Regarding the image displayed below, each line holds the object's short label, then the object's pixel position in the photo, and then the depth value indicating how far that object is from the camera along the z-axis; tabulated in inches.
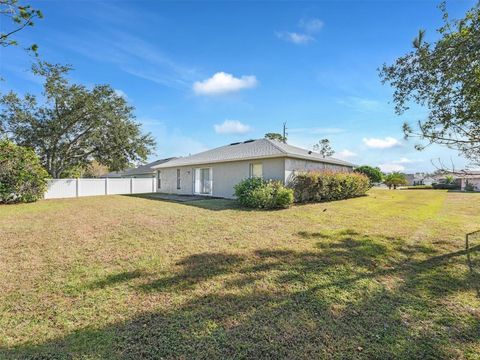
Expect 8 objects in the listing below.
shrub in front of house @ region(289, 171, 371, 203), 578.6
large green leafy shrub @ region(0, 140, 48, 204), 587.2
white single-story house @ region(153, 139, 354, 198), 588.7
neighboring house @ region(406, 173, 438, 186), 1979.0
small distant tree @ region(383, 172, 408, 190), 1421.0
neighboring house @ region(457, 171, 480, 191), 1262.8
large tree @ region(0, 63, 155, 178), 804.6
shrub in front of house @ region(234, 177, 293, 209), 488.4
